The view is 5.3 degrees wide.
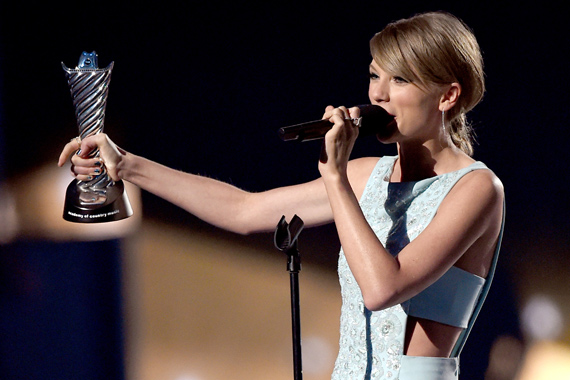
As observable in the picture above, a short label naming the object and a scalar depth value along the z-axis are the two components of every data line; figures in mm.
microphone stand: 13050
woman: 12957
